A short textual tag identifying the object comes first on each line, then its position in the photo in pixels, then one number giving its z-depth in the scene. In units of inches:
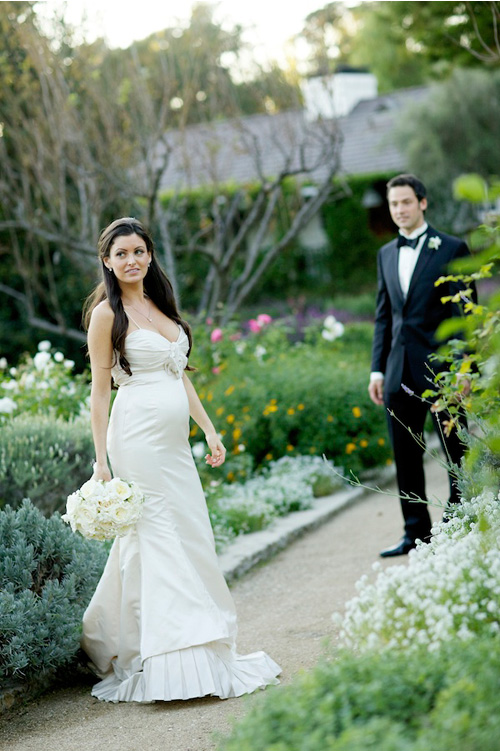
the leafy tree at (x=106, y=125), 403.9
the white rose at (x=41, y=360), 299.9
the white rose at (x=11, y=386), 292.4
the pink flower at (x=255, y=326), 402.0
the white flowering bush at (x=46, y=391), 285.6
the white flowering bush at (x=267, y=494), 256.7
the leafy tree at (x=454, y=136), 901.2
